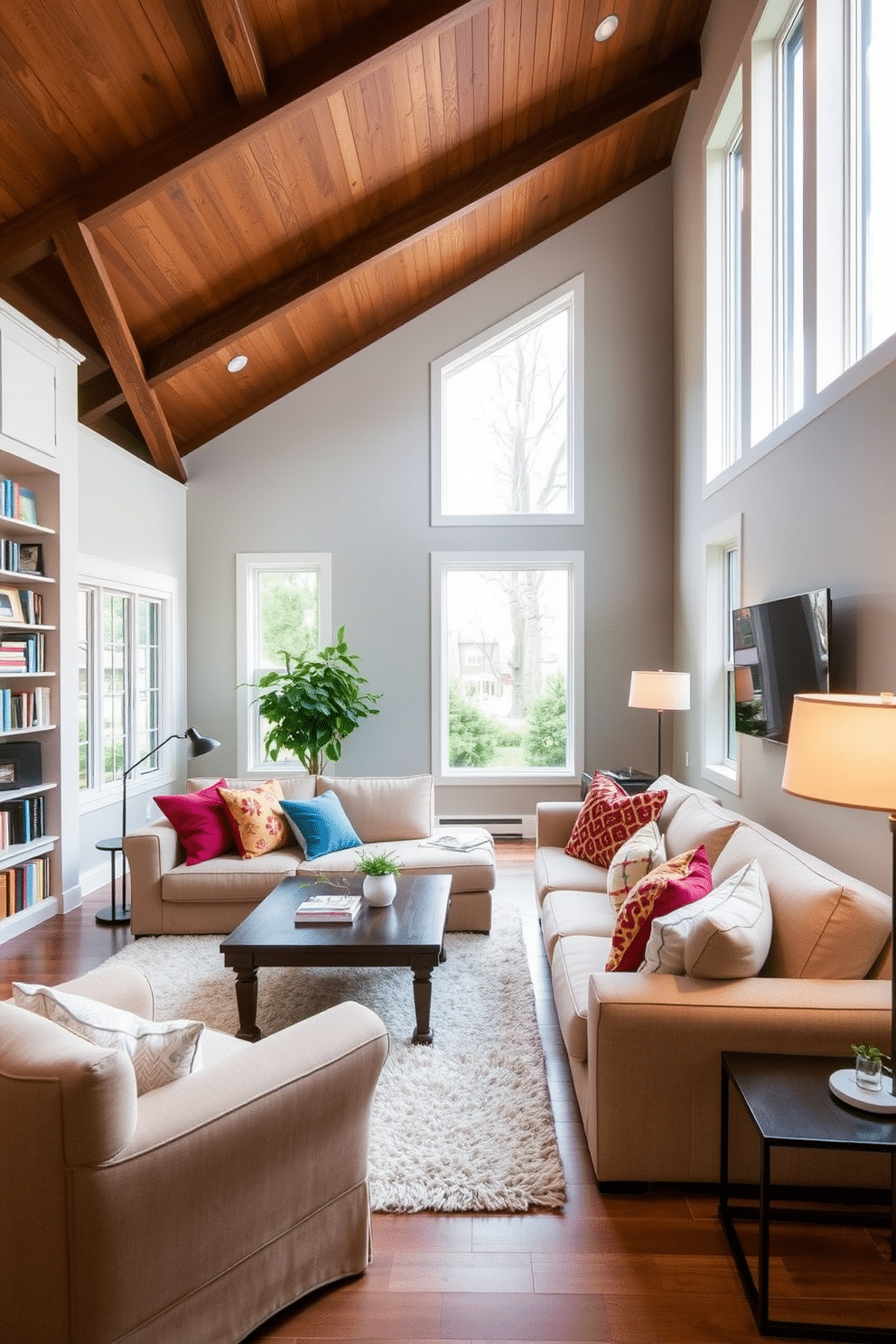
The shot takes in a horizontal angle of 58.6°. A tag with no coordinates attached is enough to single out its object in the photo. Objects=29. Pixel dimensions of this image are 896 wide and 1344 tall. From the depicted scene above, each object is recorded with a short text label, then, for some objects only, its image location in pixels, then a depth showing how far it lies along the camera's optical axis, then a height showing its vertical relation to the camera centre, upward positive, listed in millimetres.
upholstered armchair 1323 -937
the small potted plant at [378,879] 3268 -862
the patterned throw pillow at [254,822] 4137 -796
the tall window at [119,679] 5043 -53
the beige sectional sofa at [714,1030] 1959 -895
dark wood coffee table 2844 -993
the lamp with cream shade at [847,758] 1626 -195
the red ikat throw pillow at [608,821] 3785 -746
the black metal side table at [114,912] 4277 -1319
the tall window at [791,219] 3613 +2072
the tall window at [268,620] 6426 +411
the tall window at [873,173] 2834 +1810
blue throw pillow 4160 -828
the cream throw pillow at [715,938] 2035 -708
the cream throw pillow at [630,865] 2971 -745
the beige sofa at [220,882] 3965 -1055
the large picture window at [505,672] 6402 -31
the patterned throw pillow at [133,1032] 1527 -716
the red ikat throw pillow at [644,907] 2299 -704
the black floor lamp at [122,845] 4285 -941
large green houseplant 5733 -274
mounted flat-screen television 3092 +33
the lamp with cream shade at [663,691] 4887 -151
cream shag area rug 2119 -1340
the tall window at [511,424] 6363 +1961
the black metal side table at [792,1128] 1596 -946
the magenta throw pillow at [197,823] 4090 -787
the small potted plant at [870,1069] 1740 -888
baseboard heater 6312 -1241
